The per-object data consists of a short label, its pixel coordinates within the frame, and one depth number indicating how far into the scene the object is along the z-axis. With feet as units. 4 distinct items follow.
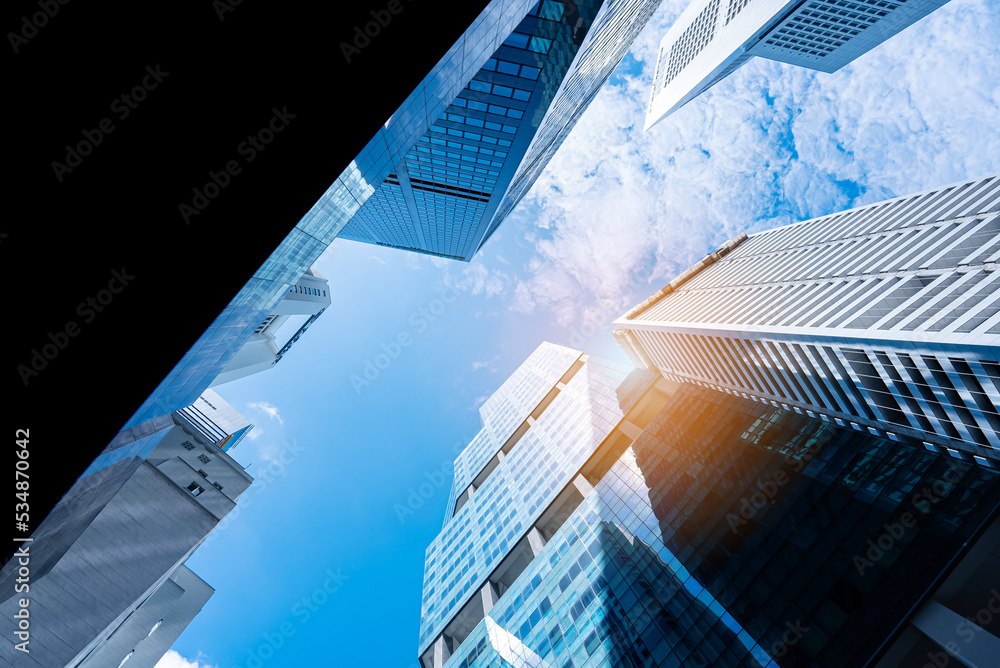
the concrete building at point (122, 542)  54.46
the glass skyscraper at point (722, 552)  78.89
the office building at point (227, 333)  48.62
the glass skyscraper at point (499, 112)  63.98
